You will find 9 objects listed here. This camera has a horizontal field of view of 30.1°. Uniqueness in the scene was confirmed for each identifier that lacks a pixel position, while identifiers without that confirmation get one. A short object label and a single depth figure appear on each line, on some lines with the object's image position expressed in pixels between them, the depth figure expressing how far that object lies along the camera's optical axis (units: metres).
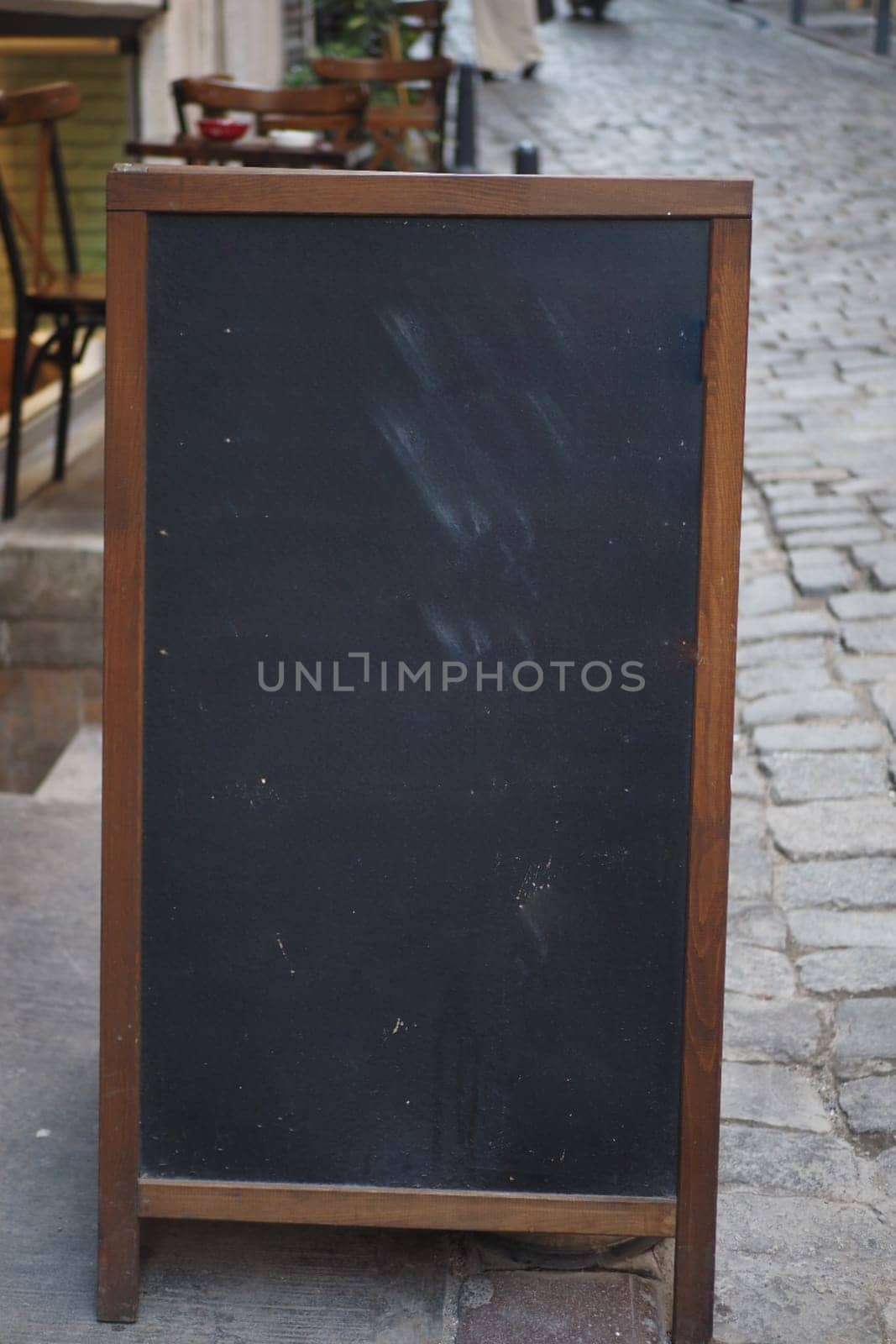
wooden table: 6.38
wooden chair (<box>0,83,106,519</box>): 5.20
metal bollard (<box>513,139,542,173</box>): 8.35
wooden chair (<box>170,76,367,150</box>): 6.93
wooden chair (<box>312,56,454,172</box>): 8.81
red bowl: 6.48
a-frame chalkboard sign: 1.90
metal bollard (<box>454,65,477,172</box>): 11.17
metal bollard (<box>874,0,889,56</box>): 17.80
